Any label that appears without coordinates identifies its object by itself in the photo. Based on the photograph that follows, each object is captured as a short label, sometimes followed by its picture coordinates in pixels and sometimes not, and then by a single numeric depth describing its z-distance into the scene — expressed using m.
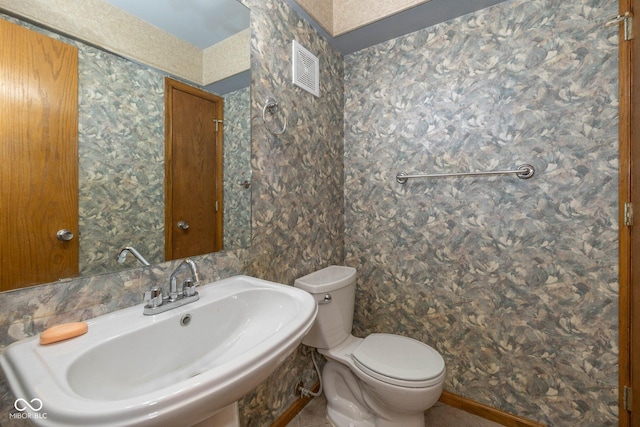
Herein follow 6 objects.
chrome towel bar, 1.33
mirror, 0.77
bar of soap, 0.62
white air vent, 1.45
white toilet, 1.16
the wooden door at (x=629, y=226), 1.11
